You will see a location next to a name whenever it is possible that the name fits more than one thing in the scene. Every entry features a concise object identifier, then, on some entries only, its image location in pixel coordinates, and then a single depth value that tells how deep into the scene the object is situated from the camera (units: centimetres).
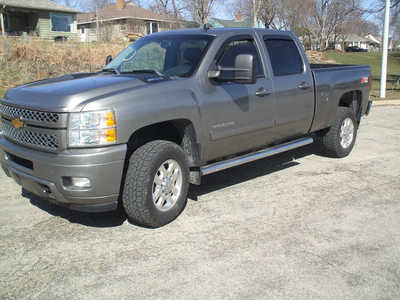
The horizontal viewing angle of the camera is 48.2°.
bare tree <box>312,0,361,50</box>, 5992
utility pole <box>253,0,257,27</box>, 4020
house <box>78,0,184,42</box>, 4897
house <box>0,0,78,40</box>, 3334
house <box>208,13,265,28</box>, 4809
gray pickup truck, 382
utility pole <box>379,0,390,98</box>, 1505
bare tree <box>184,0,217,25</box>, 3797
